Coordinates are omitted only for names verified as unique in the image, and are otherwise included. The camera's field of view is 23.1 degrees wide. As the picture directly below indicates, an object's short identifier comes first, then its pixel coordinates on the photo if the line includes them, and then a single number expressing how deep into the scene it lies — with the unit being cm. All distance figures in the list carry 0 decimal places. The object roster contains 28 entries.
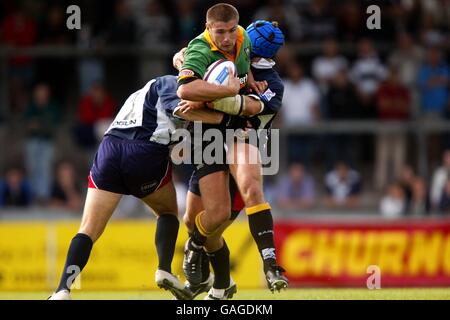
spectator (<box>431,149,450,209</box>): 1672
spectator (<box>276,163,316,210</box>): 1688
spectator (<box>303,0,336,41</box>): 1812
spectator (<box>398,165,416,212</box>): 1684
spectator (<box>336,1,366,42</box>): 1823
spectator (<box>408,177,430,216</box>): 1675
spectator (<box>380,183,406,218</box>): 1680
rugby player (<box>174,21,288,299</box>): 923
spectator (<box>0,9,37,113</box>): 1827
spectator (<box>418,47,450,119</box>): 1730
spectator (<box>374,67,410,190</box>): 1730
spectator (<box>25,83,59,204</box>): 1738
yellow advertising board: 1605
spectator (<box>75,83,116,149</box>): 1739
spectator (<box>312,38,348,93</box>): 1753
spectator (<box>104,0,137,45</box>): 1798
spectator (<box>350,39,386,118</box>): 1756
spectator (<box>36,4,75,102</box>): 1831
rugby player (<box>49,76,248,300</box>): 920
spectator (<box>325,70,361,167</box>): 1712
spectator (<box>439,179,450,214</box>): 1662
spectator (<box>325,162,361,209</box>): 1708
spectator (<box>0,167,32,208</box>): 1702
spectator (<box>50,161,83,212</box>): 1709
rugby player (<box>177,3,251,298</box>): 904
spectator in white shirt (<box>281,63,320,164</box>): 1708
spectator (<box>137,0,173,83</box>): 1806
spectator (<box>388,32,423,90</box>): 1764
